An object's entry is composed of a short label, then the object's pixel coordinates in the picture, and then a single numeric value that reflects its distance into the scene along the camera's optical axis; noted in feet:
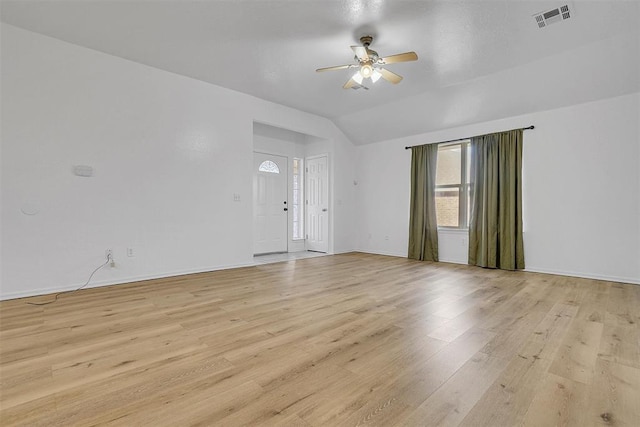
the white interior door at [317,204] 21.89
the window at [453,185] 18.06
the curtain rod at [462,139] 15.33
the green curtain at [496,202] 15.53
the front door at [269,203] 20.79
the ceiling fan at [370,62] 10.34
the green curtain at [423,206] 18.86
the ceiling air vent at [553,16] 9.20
